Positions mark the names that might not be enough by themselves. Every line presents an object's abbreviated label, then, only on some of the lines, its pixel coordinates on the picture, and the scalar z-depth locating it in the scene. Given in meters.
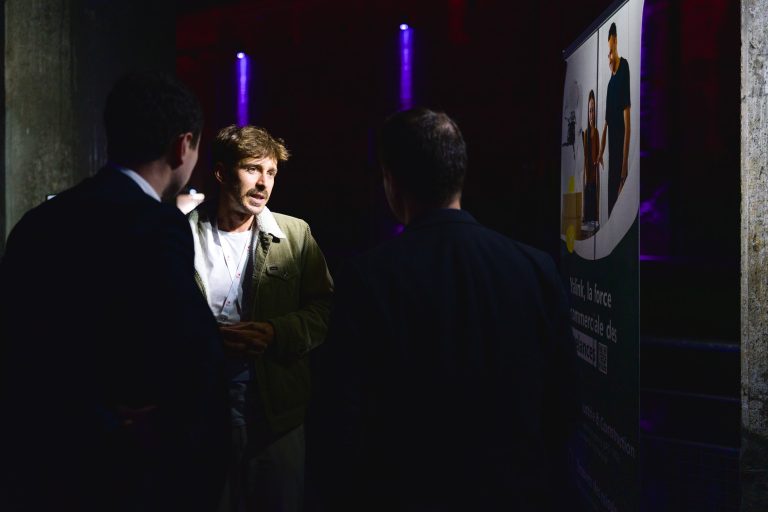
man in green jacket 2.47
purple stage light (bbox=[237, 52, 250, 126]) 8.10
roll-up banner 2.27
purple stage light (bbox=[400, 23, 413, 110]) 6.89
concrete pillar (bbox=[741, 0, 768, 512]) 2.25
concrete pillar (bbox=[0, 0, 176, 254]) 4.77
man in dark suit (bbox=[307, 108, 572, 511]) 1.43
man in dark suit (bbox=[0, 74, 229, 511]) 1.33
